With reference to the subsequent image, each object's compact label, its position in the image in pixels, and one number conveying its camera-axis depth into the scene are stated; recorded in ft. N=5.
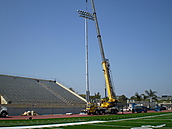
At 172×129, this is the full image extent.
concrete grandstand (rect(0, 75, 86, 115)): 160.76
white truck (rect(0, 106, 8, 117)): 121.64
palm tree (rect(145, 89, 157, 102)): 342.23
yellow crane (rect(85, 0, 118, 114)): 141.25
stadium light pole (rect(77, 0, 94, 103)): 183.62
